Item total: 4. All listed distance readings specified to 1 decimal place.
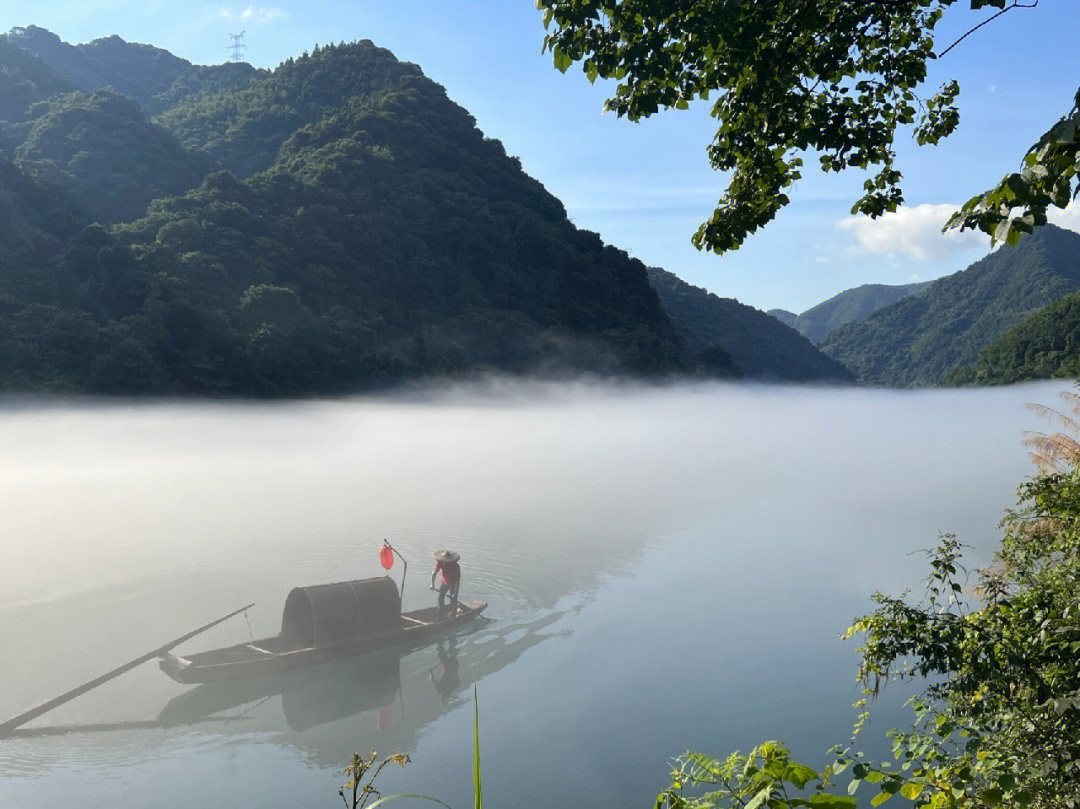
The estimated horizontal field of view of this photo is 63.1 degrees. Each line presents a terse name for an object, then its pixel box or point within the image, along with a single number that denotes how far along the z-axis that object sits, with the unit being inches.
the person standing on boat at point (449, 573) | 830.5
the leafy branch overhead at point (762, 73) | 260.4
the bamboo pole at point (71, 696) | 562.3
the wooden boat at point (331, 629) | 668.7
